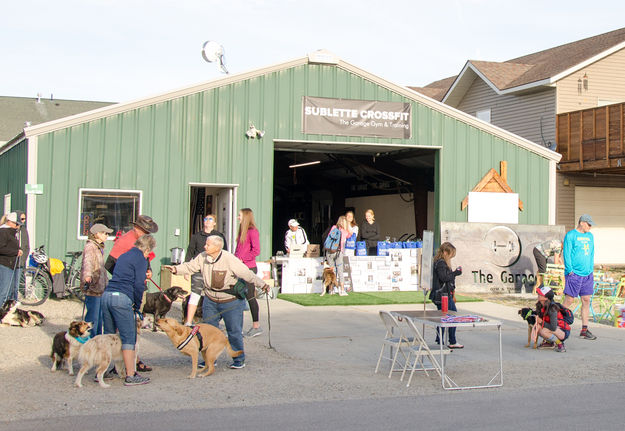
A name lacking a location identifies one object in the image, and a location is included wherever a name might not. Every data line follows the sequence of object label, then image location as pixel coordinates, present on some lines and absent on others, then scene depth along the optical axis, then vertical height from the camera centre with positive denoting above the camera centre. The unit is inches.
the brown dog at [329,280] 593.6 -39.4
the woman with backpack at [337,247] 589.9 -12.9
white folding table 293.1 -37.0
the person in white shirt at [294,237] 609.3 -6.0
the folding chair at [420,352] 296.8 -49.8
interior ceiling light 925.7 +85.2
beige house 872.3 +152.3
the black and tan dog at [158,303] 407.2 -41.8
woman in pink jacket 430.6 -6.8
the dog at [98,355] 284.5 -49.4
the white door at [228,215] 612.7 +12.0
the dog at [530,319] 386.6 -44.1
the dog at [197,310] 422.4 -47.7
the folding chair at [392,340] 312.8 -47.3
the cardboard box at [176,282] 556.7 -40.5
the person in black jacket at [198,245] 426.3 -9.8
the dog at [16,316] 422.9 -52.6
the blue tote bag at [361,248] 625.2 -14.0
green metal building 566.9 +66.1
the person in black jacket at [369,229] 636.1 +1.9
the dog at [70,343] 304.0 -48.5
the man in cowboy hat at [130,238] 302.2 -4.8
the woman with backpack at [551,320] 380.5 -44.2
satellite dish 678.5 +162.1
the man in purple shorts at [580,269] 424.8 -19.1
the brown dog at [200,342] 297.1 -46.7
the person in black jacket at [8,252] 442.0 -16.3
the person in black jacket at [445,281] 374.0 -24.5
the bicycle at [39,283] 520.7 -41.1
